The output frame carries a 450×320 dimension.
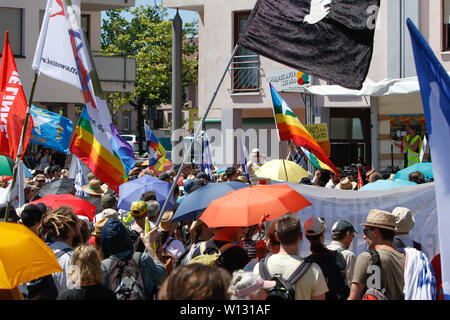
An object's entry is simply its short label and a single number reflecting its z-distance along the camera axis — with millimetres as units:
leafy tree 54469
